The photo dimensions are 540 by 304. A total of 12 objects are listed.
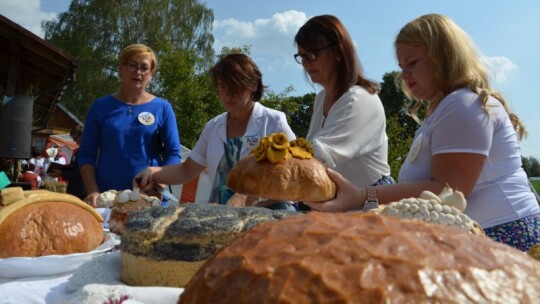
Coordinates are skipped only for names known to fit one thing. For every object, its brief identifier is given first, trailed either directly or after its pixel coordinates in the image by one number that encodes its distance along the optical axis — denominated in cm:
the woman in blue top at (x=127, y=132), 315
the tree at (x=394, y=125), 1465
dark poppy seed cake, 108
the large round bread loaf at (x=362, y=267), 35
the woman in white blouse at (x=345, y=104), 202
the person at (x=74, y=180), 369
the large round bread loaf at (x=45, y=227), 138
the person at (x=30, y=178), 905
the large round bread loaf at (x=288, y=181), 171
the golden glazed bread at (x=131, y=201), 226
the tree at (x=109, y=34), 2247
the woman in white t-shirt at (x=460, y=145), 155
